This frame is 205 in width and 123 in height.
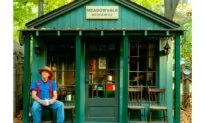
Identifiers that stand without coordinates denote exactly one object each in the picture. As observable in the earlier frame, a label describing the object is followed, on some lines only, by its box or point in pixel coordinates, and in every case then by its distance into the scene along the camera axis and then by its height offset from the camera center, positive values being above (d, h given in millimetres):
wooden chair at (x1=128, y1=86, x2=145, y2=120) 8922 -859
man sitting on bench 7680 -672
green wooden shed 8805 +240
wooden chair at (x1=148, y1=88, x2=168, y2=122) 8799 -903
